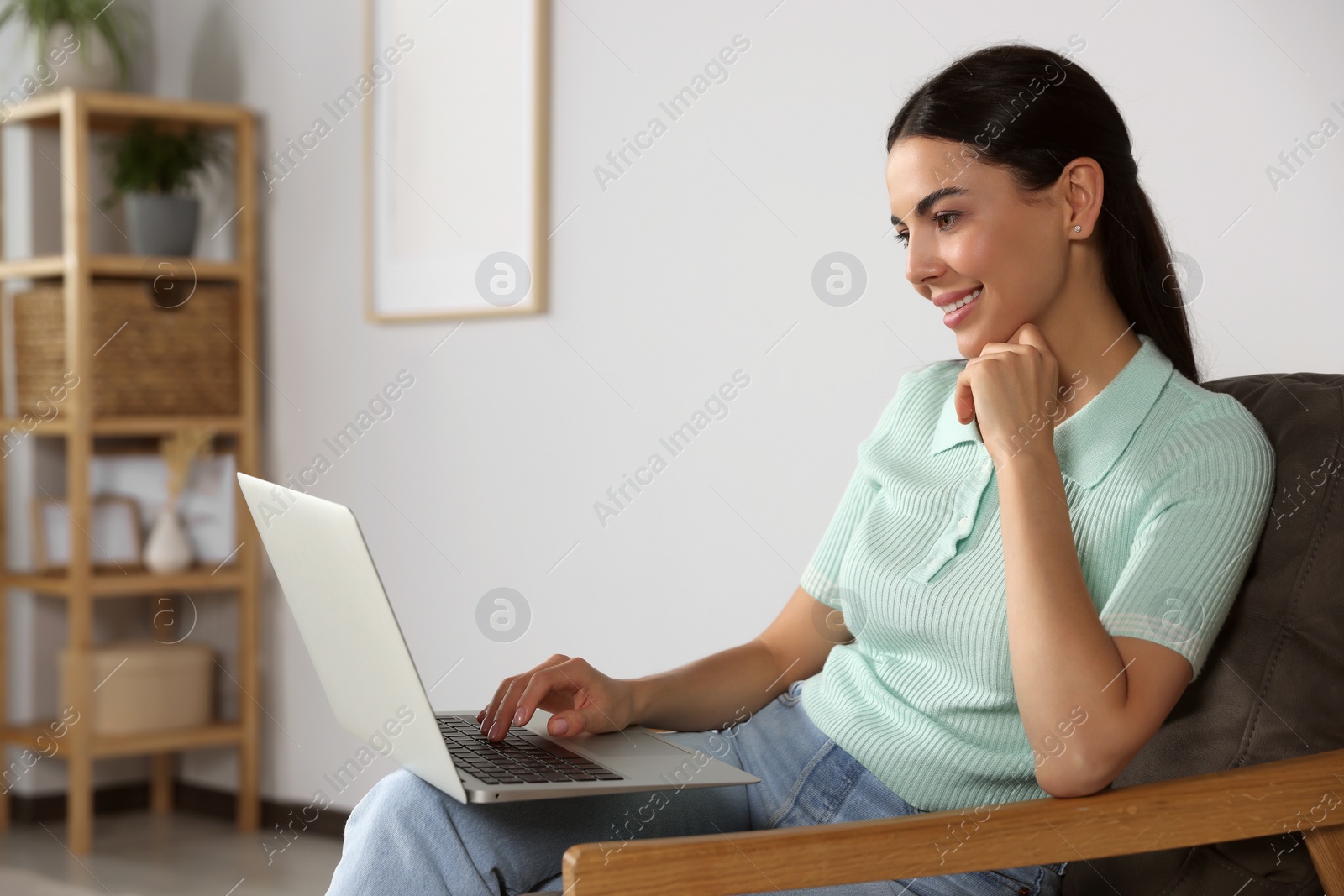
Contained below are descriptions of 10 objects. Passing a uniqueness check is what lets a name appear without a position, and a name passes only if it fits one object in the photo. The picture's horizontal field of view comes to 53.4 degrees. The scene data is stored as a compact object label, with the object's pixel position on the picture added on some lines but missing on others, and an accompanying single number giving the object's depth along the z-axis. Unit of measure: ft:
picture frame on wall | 8.96
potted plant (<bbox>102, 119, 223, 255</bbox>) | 10.62
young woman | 3.77
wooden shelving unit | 10.12
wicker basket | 10.36
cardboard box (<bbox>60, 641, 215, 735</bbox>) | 10.38
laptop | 3.46
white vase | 10.58
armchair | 3.31
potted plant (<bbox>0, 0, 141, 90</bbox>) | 10.50
